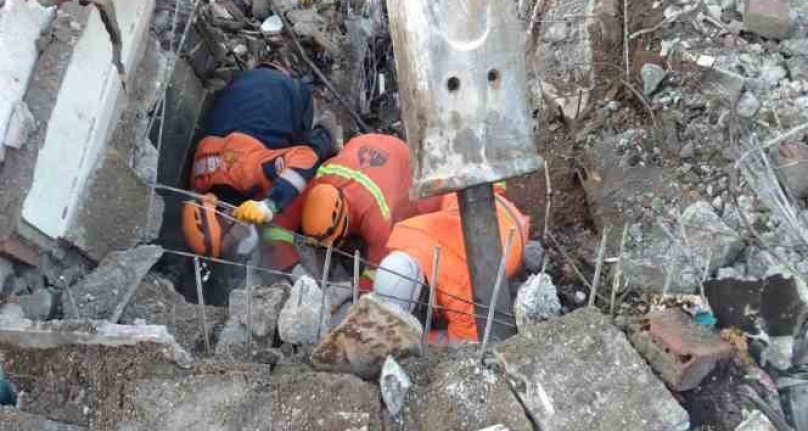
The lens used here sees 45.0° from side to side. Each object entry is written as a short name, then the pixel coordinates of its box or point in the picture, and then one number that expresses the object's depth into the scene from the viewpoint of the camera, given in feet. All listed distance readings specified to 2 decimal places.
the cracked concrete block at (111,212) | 13.23
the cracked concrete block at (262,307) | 11.50
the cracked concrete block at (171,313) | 11.74
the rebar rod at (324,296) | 10.30
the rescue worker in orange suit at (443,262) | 13.96
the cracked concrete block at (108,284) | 12.42
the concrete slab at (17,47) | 11.18
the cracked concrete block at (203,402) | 9.34
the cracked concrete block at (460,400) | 9.09
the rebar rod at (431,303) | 10.20
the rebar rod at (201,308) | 10.49
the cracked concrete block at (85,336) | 9.90
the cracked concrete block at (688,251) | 14.38
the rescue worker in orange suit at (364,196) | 17.34
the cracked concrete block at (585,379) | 8.82
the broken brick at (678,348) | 8.93
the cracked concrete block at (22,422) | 9.31
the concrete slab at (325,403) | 9.14
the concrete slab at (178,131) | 16.85
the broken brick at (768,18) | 17.16
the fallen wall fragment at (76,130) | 12.12
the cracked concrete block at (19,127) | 11.18
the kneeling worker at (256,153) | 16.80
